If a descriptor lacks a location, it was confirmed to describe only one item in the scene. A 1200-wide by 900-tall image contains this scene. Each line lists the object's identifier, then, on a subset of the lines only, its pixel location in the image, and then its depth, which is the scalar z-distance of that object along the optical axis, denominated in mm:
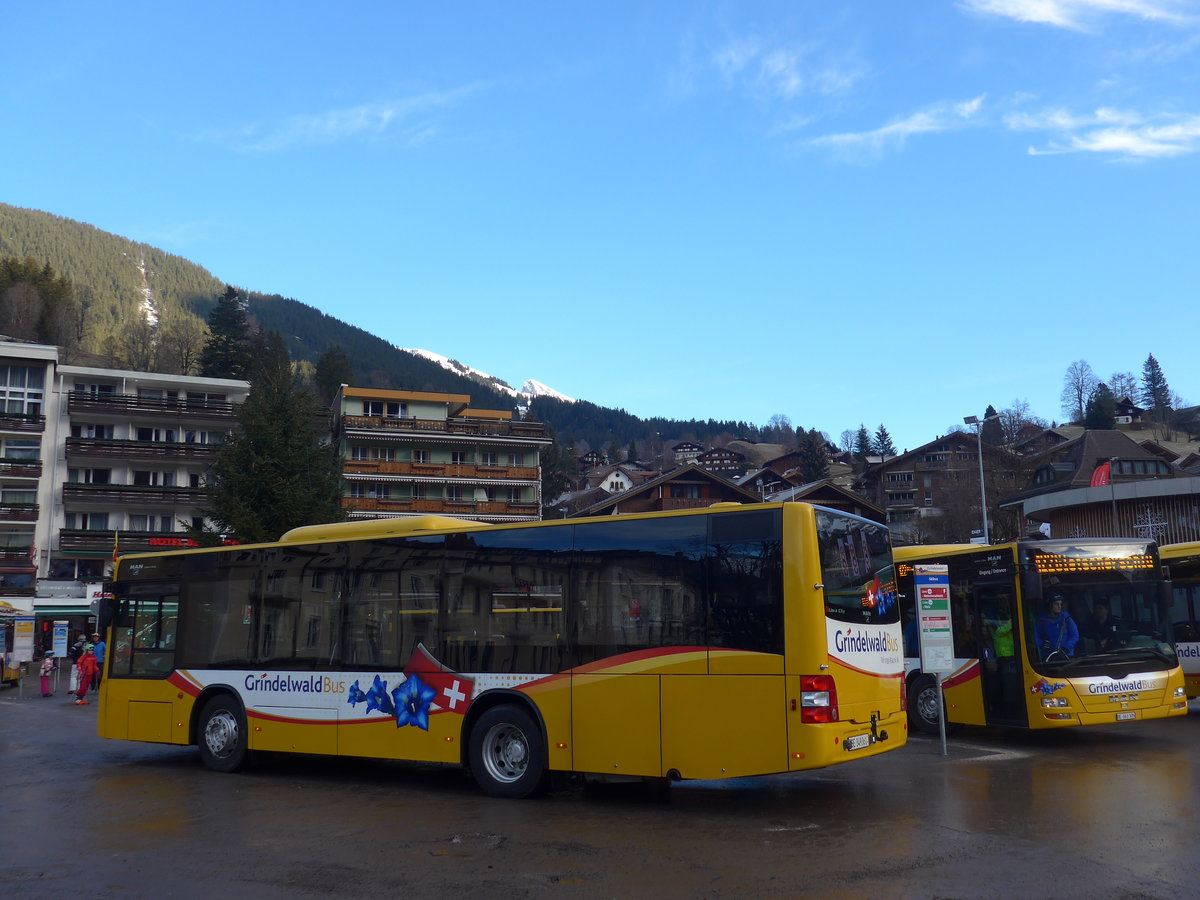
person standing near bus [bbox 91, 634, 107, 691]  30203
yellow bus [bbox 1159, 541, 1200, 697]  18312
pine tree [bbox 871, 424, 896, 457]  165375
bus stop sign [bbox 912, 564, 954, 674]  14359
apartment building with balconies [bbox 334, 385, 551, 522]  68562
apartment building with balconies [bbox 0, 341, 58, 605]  54531
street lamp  41109
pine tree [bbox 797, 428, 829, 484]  135000
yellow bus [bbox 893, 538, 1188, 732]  14289
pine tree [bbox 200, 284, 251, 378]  96312
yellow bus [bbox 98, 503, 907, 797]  9945
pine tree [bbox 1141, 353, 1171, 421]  159662
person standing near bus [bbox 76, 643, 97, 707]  28270
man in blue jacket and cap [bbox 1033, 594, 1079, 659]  14484
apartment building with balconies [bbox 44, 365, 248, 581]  56531
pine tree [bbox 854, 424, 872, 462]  158000
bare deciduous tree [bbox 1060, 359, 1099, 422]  137375
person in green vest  14828
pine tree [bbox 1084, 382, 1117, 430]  125438
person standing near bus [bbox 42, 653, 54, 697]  31141
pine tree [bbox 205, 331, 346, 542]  36219
